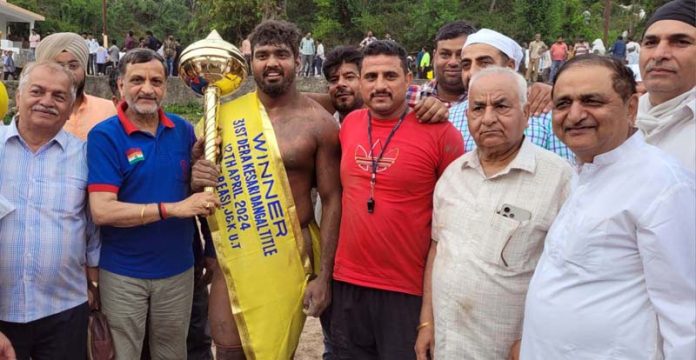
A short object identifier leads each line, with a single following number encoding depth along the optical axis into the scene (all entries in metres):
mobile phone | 2.59
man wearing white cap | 3.37
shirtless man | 3.43
